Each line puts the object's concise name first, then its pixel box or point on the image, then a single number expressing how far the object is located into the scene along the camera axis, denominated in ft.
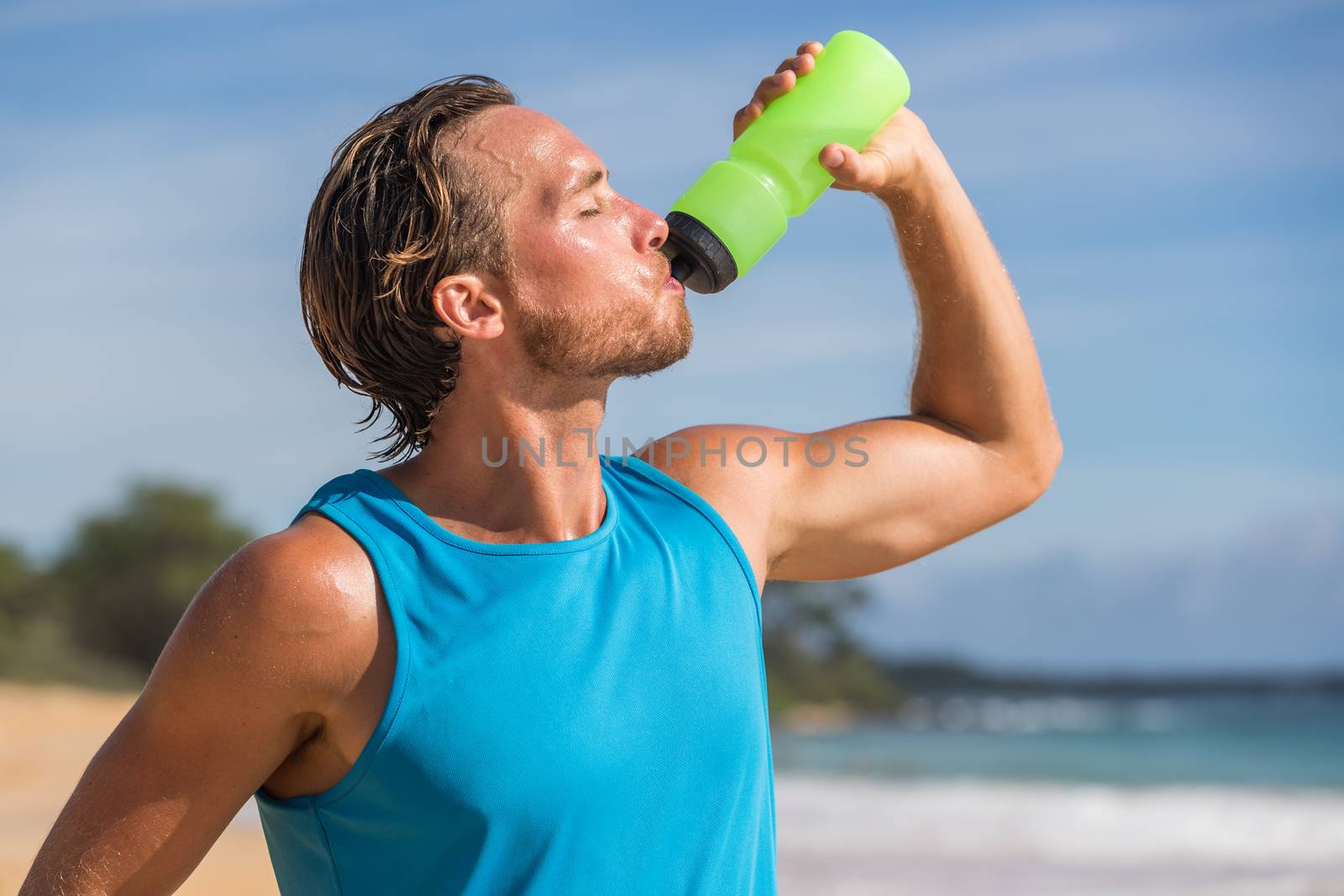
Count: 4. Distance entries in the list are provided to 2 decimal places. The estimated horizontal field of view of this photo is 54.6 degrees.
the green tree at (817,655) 116.26
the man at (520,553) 6.29
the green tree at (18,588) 84.26
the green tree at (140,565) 85.66
